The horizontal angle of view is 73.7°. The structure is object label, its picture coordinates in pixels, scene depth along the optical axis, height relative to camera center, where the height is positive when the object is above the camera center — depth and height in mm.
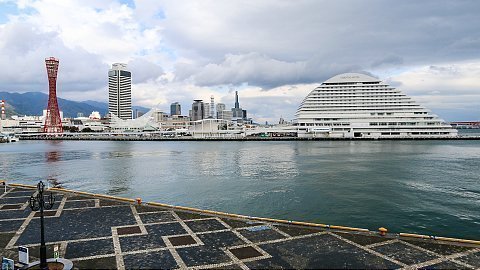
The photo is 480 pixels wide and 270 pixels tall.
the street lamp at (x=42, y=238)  10125 -3307
